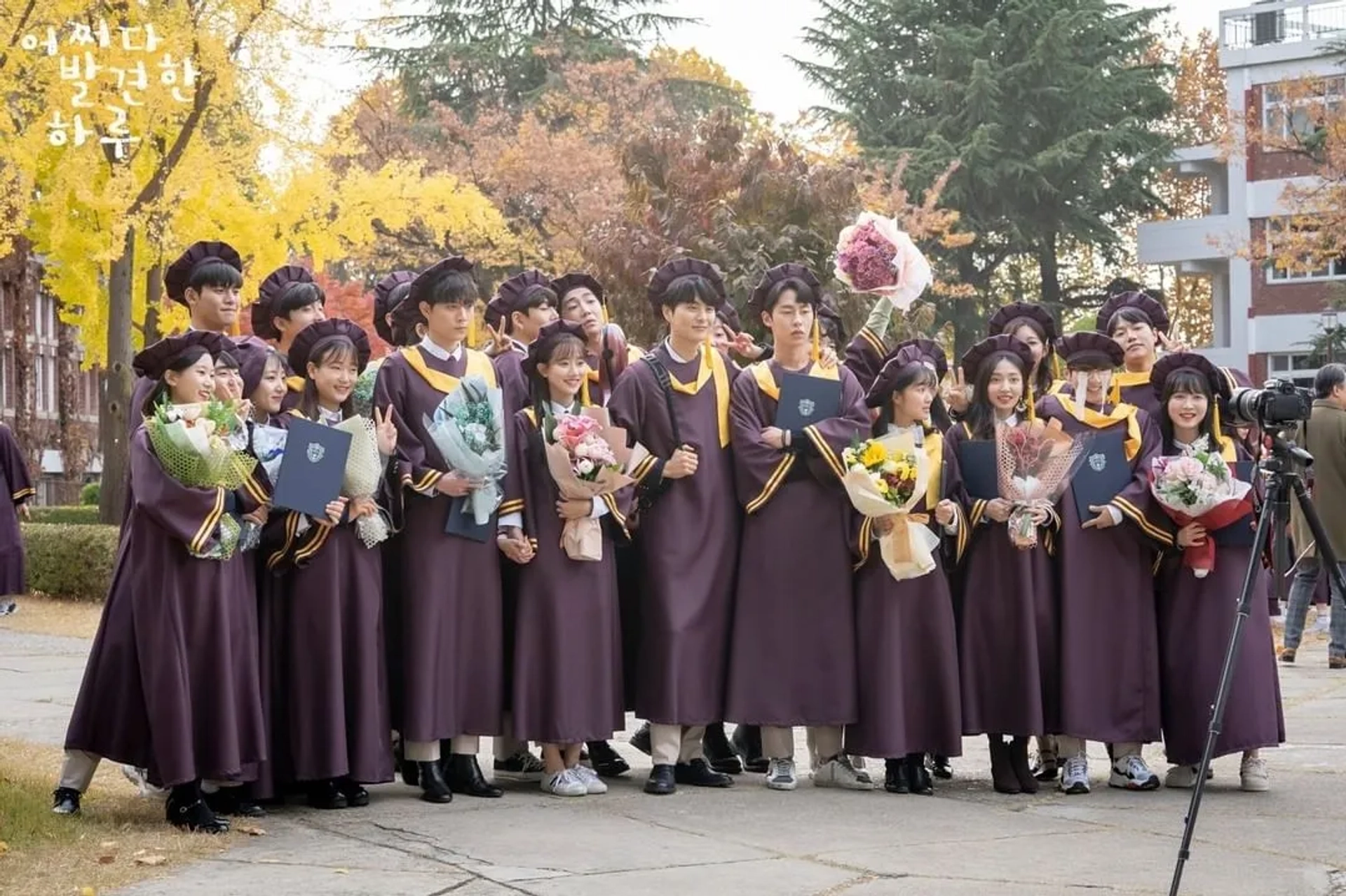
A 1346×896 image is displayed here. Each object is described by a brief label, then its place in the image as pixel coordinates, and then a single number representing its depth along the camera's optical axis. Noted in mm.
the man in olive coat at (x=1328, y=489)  14023
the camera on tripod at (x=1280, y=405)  6555
